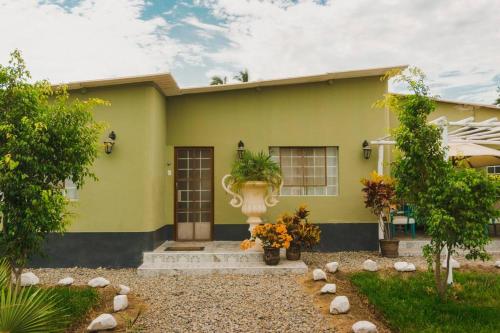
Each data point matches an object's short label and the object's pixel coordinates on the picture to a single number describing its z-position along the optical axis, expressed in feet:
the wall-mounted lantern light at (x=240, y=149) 29.73
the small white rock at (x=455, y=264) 23.66
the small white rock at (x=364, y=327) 13.74
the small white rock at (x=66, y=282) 20.48
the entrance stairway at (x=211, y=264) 23.50
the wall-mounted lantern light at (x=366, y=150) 29.97
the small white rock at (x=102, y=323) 14.17
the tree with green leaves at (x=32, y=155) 14.14
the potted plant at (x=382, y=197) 27.22
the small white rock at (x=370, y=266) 22.82
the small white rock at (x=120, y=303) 16.71
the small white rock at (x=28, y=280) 20.17
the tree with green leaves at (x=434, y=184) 15.48
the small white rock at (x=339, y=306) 16.21
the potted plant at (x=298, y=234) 24.88
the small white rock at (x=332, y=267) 22.58
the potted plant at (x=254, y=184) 26.30
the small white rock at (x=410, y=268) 22.74
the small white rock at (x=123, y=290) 19.10
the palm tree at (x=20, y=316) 11.13
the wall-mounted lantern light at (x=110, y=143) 25.87
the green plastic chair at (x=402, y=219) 30.83
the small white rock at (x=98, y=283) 20.22
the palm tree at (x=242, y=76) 83.29
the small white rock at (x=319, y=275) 21.03
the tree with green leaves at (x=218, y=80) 82.43
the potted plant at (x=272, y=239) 23.59
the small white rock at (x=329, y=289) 18.66
